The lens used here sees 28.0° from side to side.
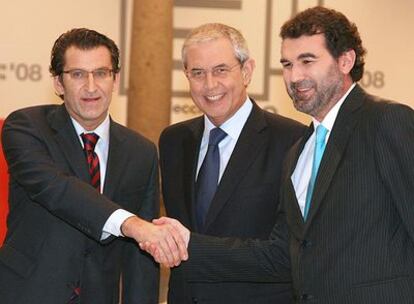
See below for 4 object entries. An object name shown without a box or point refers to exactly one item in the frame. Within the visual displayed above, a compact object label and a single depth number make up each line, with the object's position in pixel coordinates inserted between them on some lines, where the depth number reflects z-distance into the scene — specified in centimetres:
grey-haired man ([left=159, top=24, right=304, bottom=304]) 337
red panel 402
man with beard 266
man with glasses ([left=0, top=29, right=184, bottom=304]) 312
